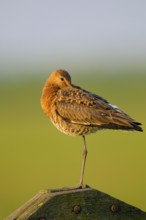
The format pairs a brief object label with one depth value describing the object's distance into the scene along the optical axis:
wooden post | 10.18
